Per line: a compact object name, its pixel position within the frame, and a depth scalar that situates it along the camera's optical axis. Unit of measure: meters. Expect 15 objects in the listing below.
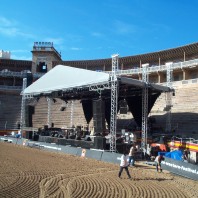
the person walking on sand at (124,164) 11.95
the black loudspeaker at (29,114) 29.35
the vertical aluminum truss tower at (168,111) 24.69
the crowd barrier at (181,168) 12.40
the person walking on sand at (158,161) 14.65
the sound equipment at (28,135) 28.99
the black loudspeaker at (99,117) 19.94
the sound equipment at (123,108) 36.02
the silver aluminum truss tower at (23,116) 29.76
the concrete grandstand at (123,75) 29.18
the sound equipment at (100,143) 19.61
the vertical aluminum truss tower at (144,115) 20.26
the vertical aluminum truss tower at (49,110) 32.31
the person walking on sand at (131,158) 15.98
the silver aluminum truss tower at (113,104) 18.97
